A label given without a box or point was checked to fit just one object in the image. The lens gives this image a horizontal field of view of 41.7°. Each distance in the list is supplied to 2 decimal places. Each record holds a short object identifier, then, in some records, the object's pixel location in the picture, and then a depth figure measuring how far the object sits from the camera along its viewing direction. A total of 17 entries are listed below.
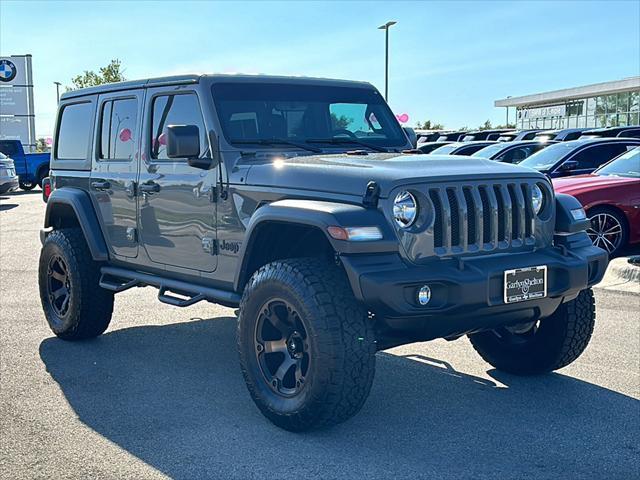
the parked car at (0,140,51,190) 28.61
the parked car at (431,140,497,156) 17.67
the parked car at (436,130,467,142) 27.40
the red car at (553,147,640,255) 10.04
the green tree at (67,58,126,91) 55.26
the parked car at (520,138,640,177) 12.16
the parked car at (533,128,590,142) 19.71
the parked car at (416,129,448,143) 28.59
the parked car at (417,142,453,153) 20.67
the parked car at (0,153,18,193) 22.34
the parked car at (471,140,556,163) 15.09
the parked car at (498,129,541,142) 22.97
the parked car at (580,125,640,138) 18.44
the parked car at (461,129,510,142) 25.48
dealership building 45.19
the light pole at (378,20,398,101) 35.62
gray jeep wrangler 4.32
